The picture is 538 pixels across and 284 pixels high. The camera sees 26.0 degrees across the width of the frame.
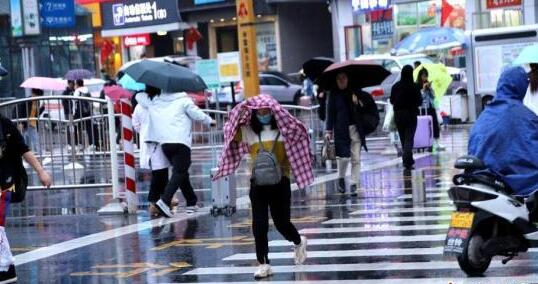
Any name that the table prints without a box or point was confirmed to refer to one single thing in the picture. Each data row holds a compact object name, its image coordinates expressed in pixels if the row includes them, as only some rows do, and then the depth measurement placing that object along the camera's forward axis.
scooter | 9.31
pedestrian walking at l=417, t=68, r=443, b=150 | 22.84
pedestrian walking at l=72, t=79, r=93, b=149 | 20.14
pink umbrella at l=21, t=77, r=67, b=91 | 28.41
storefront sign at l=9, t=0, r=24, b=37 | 36.22
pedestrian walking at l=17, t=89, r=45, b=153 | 19.91
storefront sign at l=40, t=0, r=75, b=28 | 37.84
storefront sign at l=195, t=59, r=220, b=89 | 32.62
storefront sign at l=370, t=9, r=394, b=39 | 45.88
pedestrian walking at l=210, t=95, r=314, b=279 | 10.24
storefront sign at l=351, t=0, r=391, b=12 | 44.22
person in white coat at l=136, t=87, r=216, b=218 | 14.66
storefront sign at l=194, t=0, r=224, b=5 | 52.69
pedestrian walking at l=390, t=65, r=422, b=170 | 19.23
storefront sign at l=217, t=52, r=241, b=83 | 30.67
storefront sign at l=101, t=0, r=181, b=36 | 50.78
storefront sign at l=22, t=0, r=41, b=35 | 36.22
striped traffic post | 15.52
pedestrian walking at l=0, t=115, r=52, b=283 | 10.48
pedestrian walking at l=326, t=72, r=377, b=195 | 16.14
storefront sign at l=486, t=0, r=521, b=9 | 38.91
